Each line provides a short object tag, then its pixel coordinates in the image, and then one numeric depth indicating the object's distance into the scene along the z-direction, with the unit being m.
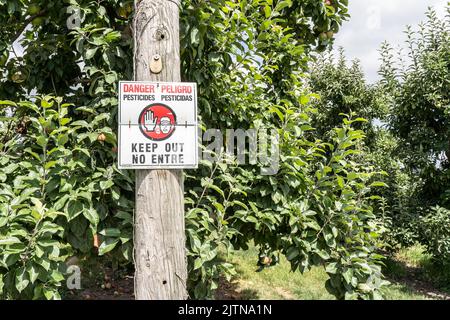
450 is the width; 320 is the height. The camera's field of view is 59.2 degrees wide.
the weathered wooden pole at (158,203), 2.14
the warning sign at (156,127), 2.13
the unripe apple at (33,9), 3.43
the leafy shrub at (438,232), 6.60
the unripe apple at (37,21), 3.52
